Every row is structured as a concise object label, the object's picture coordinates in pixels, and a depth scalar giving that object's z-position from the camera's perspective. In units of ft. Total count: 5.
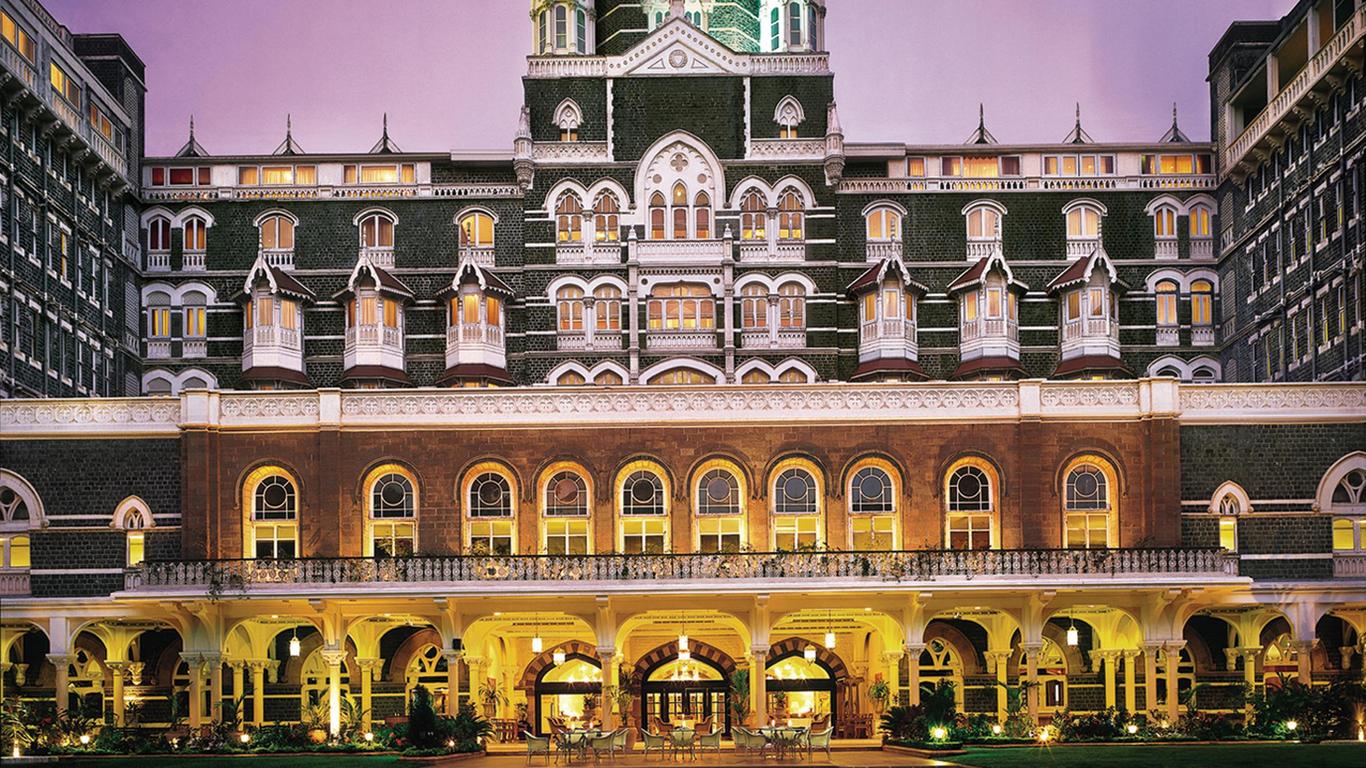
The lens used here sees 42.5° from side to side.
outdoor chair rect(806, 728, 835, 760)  136.56
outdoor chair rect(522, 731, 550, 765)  135.64
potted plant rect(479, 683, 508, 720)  158.92
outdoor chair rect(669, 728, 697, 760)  136.26
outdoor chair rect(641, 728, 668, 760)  138.21
